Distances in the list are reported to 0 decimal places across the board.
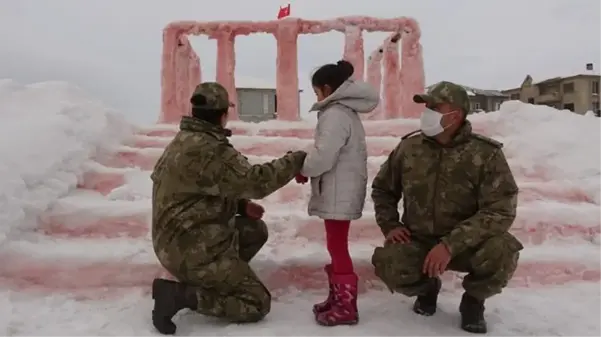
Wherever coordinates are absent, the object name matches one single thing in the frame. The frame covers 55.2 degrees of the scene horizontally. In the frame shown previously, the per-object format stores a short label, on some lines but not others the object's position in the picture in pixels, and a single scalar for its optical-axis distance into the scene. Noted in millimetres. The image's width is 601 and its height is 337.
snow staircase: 3740
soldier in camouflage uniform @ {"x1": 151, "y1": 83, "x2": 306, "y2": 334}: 3000
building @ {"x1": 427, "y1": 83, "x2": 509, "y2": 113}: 26442
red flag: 11914
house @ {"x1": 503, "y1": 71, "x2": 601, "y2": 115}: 25641
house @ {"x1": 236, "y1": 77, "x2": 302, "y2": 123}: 22188
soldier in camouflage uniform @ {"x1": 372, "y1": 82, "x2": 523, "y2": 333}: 2939
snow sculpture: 11320
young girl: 3098
